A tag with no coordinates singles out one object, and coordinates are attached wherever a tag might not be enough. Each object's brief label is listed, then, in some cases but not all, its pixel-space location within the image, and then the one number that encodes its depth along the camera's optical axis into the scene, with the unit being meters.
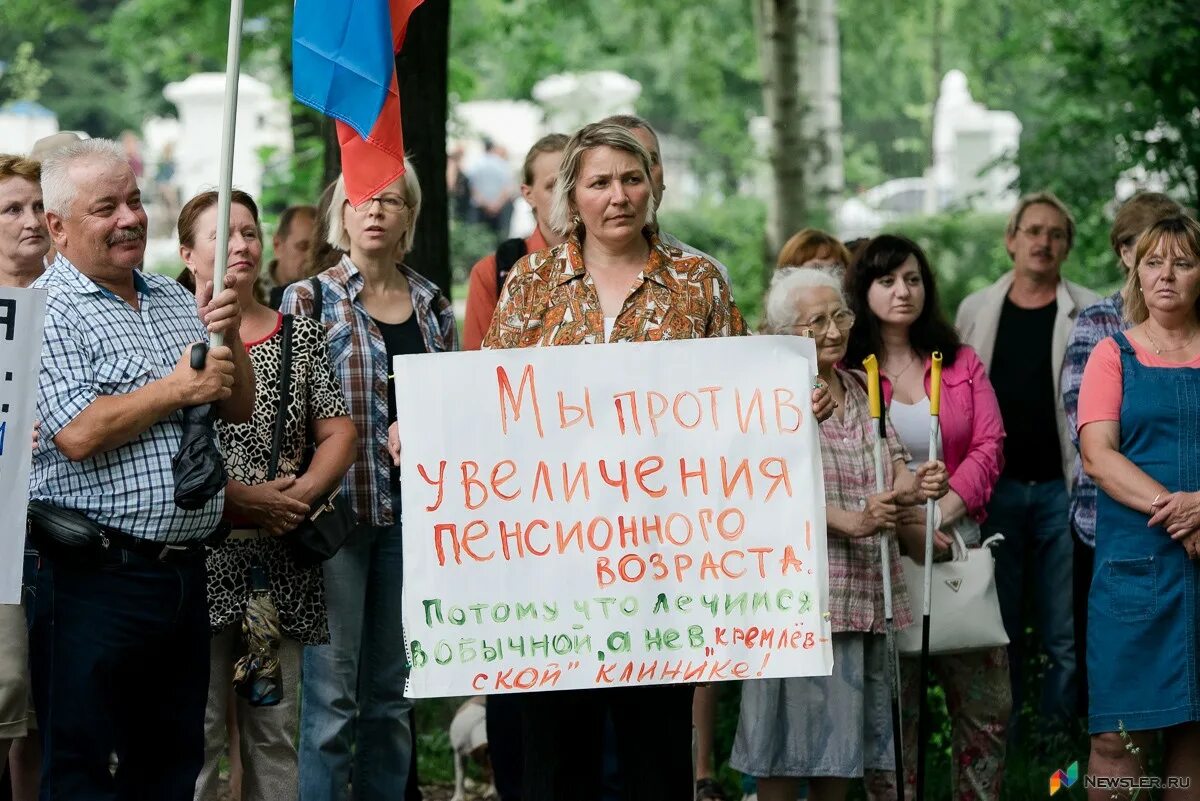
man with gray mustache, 8.18
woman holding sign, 8.57
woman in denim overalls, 10.01
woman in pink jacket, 11.02
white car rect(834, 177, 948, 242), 41.68
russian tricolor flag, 8.94
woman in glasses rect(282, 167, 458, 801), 10.32
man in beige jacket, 13.02
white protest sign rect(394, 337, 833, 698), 8.38
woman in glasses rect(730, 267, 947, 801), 10.04
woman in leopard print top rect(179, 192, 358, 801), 9.70
